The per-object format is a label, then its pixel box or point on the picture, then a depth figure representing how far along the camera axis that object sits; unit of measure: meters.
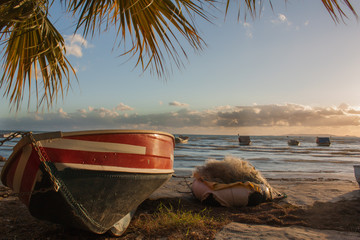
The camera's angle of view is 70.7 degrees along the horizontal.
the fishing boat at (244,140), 42.55
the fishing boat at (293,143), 40.34
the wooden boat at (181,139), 41.68
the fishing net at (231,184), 4.66
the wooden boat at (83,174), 2.44
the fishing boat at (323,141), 41.28
